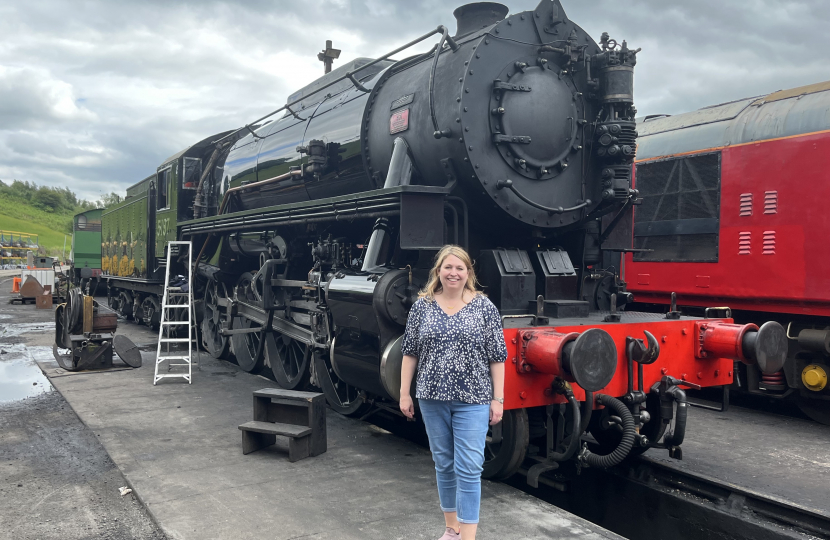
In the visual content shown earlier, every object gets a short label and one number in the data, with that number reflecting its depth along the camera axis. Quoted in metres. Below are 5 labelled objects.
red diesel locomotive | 6.17
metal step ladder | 7.47
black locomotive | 3.99
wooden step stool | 4.63
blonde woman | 3.04
